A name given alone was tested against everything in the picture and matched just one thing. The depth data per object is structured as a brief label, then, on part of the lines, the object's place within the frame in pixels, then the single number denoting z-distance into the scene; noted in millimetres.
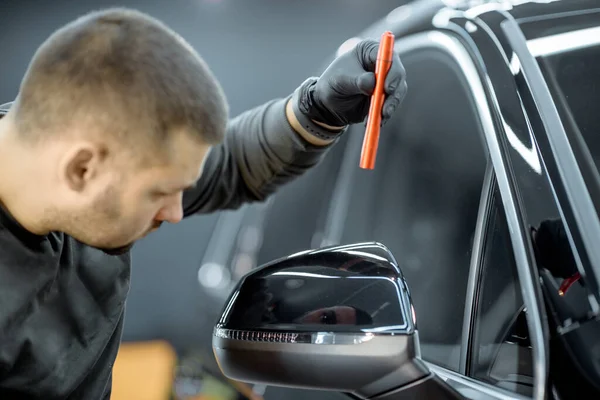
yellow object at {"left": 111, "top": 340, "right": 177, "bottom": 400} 2227
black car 810
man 923
